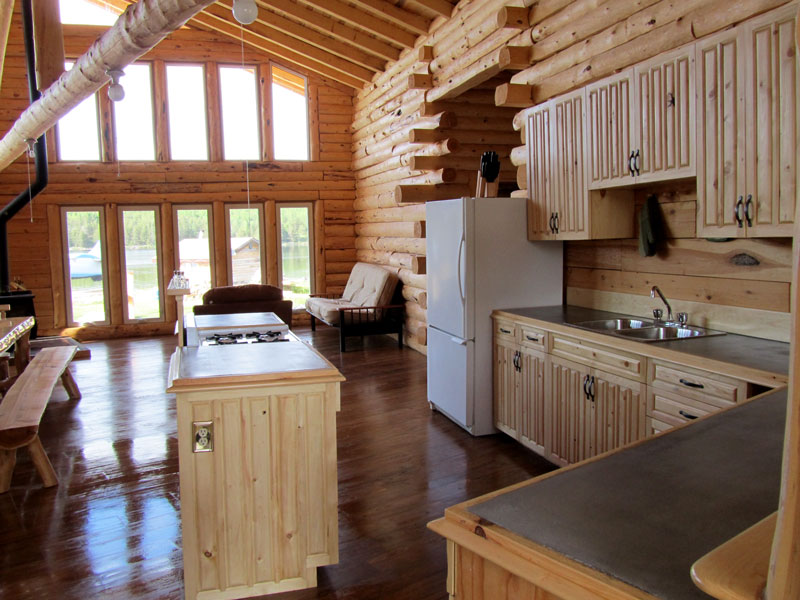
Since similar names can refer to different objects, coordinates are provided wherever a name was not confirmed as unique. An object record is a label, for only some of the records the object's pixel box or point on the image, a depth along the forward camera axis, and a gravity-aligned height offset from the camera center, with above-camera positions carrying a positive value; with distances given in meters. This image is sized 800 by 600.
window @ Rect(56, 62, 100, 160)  9.14 +1.92
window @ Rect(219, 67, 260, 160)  9.73 +2.31
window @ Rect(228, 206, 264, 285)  9.87 +0.20
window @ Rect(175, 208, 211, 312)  9.67 +0.18
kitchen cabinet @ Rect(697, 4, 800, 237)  2.47 +0.50
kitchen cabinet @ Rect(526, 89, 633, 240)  3.82 +0.42
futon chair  7.75 -0.74
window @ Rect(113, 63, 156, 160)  9.34 +2.19
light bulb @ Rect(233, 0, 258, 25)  2.87 +1.16
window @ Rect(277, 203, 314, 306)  10.12 +0.09
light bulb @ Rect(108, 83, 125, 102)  4.35 +1.20
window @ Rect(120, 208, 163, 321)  9.43 -0.04
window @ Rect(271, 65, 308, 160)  9.96 +2.31
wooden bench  3.46 -0.90
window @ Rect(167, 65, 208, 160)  9.51 +2.29
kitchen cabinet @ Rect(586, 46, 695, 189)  2.99 +0.67
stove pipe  8.02 +0.87
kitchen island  2.41 -0.88
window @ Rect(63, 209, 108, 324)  9.20 -0.07
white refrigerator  4.29 -0.20
